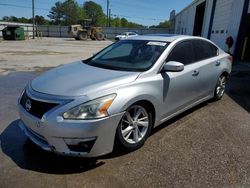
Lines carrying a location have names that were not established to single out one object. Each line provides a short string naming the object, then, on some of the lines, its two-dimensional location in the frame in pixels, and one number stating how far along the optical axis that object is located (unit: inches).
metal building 396.1
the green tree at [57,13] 3374.3
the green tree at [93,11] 3584.9
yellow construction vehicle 1212.7
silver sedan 83.2
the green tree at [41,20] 3126.3
